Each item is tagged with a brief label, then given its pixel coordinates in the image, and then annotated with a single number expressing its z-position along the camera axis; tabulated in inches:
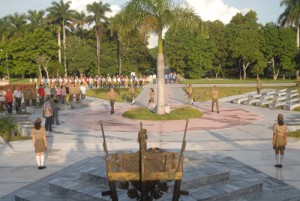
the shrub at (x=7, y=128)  607.2
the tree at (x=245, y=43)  2315.5
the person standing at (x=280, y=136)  410.0
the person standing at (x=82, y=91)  1172.5
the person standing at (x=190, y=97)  1095.6
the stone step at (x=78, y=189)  311.3
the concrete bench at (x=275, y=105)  964.5
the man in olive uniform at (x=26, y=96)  955.3
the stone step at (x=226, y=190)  311.0
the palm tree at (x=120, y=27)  797.2
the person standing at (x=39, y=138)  411.5
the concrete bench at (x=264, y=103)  1013.8
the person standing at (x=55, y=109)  696.7
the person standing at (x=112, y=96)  854.5
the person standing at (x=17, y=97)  909.8
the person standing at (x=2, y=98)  914.0
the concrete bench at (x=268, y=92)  1257.0
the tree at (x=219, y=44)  2459.4
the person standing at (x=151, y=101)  911.0
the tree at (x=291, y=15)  2301.9
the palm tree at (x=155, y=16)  776.3
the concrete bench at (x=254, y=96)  1154.8
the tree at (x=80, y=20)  2487.5
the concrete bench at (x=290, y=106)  918.4
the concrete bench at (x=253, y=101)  1057.3
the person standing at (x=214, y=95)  862.5
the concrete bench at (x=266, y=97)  1130.8
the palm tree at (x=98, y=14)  2373.3
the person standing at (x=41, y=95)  994.3
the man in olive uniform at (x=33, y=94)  970.1
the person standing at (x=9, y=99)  884.0
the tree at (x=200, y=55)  2384.7
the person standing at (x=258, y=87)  1250.0
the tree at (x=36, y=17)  2566.4
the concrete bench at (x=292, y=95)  1147.3
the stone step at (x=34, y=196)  324.7
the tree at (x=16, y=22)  2631.4
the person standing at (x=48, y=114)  618.9
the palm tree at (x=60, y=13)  2442.2
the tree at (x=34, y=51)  2231.8
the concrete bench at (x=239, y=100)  1112.2
